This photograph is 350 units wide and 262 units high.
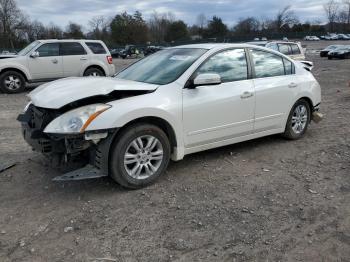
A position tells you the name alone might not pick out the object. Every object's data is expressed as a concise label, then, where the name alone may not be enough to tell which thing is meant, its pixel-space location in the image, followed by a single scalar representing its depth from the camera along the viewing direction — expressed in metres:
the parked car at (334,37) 85.00
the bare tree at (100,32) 89.11
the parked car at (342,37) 83.57
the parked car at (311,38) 83.50
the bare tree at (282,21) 111.44
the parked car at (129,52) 50.22
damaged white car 4.17
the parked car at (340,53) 33.59
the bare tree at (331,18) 117.15
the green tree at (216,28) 100.38
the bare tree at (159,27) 97.53
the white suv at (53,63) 12.85
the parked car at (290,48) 16.51
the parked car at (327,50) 35.44
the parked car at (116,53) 52.78
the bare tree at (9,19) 72.31
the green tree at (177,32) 92.50
